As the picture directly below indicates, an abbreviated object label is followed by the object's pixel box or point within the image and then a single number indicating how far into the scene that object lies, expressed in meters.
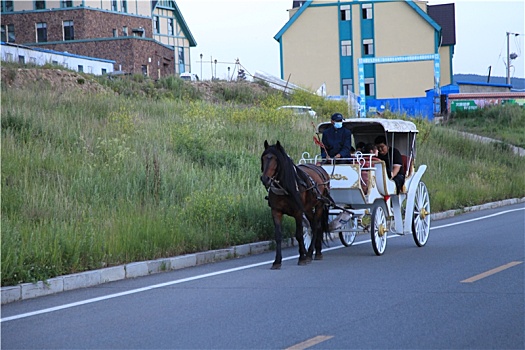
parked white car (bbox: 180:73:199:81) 58.88
